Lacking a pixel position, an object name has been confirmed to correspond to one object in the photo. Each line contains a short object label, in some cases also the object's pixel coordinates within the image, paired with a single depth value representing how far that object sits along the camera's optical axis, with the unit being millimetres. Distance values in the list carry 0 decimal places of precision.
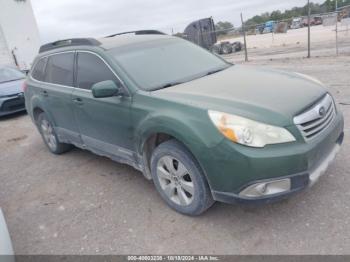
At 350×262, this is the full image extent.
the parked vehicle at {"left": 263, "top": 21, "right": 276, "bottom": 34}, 31953
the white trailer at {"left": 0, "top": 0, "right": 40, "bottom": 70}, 21719
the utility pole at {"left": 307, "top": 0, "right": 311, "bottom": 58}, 11991
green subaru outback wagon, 2660
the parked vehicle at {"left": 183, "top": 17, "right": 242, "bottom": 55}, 22078
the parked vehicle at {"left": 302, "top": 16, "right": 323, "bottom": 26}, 48647
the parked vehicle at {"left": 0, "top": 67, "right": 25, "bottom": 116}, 9219
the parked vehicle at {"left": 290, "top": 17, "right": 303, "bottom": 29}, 51703
